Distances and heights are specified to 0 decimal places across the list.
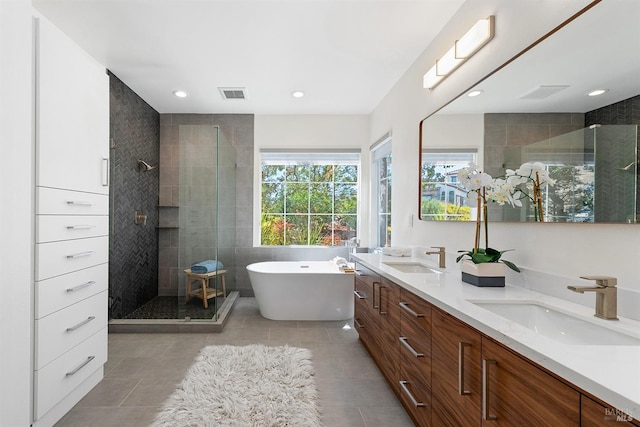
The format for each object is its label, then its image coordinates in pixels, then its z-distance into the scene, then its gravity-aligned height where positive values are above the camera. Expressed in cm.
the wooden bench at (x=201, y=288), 315 -76
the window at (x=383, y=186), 395 +37
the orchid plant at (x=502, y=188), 146 +14
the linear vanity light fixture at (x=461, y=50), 179 +104
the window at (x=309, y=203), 449 +16
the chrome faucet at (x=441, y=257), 224 -31
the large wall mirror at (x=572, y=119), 108 +42
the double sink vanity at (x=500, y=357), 68 -41
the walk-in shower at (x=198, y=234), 312 -22
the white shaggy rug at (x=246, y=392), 173 -112
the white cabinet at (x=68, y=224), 155 -7
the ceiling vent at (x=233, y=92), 349 +138
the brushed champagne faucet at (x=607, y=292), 105 -26
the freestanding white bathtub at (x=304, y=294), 332 -86
